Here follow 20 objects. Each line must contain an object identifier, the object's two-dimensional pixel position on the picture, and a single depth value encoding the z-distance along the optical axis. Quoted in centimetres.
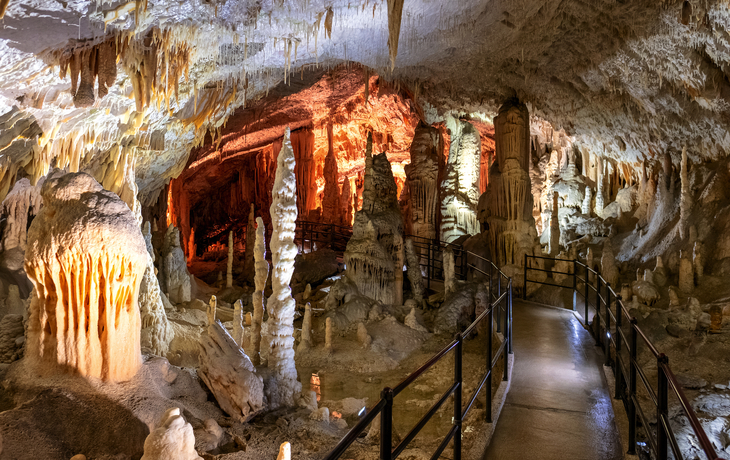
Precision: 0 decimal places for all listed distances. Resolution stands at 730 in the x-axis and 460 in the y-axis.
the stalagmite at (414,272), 1173
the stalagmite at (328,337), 905
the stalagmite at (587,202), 1573
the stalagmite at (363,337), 916
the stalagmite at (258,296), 714
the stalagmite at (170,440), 358
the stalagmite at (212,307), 890
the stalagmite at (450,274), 1098
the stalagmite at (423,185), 1692
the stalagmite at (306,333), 912
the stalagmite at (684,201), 1052
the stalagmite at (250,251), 1633
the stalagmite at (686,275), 914
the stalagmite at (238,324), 832
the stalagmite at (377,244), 1084
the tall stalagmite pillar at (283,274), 666
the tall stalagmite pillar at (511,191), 1312
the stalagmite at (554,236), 1395
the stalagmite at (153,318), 856
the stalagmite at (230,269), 1490
